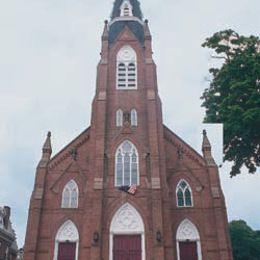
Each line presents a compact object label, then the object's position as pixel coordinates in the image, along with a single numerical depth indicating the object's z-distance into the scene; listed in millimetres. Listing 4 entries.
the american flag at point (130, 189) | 24453
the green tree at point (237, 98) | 16500
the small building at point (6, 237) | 36875
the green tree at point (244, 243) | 43000
